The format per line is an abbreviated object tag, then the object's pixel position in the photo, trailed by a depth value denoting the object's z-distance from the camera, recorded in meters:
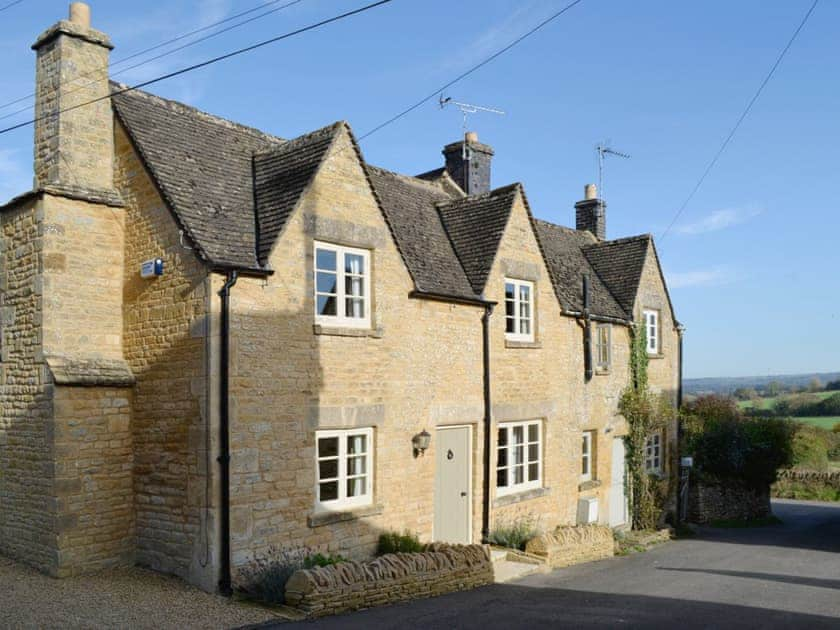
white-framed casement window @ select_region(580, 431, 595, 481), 20.12
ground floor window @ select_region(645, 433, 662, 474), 23.12
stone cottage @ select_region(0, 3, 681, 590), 11.53
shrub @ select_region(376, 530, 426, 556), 13.36
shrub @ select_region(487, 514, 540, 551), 15.80
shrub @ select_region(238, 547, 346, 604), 10.98
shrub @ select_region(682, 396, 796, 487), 26.28
